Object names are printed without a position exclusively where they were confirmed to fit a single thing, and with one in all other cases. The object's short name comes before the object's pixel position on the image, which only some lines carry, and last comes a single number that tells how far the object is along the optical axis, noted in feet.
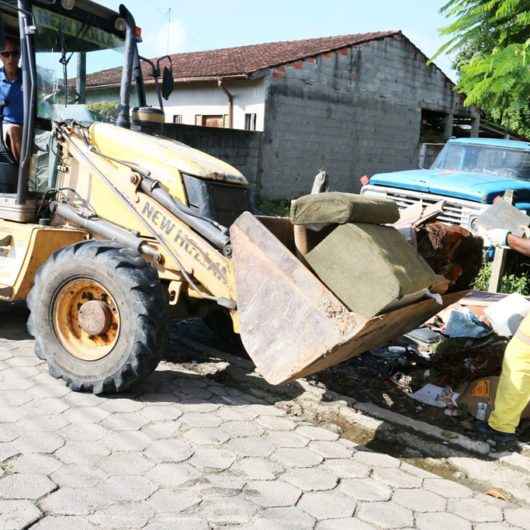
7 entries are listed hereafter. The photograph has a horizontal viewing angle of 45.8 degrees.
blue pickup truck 26.11
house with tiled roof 52.95
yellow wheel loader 11.65
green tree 22.41
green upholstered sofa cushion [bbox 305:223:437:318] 10.92
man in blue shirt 16.38
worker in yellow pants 13.15
